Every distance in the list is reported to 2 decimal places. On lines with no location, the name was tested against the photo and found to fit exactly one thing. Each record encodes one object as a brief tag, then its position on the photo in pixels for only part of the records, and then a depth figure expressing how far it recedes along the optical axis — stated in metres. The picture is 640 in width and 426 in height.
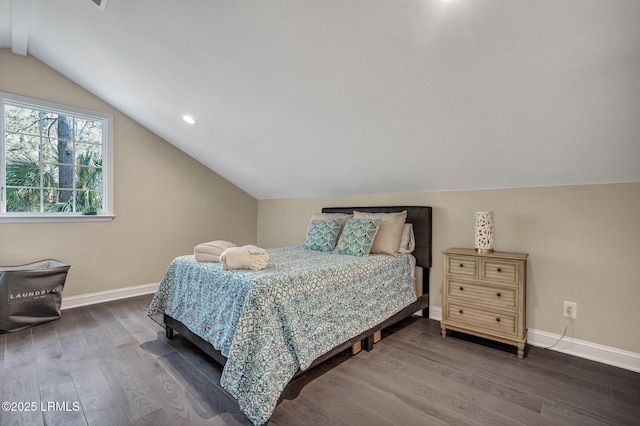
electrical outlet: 2.28
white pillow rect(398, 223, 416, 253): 2.98
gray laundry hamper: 2.60
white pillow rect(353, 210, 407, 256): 2.84
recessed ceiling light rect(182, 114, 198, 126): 3.24
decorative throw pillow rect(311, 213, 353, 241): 3.40
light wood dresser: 2.23
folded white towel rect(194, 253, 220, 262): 2.28
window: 3.03
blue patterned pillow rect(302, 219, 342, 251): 3.11
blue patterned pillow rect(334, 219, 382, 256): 2.79
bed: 1.60
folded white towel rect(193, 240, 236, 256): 2.29
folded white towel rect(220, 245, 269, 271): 2.04
